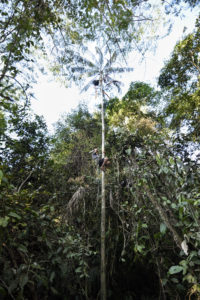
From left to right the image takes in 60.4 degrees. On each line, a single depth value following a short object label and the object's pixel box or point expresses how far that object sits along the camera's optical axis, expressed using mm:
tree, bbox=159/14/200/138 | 5508
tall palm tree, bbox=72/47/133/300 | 6376
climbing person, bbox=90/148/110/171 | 4125
